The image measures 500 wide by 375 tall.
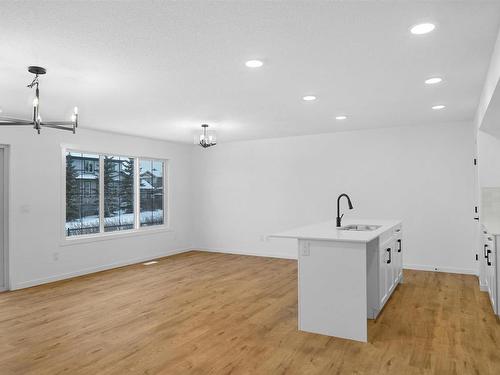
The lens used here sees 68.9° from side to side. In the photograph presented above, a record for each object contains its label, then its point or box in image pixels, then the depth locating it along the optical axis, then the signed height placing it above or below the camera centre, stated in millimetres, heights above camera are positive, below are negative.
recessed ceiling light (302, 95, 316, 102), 4191 +1149
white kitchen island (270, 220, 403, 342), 3158 -776
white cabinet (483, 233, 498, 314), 3715 -774
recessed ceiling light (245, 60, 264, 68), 3036 +1127
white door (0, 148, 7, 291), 5094 -464
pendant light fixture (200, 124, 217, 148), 5801 +919
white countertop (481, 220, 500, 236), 3688 -368
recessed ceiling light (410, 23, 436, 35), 2395 +1117
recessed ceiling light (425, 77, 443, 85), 3535 +1133
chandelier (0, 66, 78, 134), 3072 +746
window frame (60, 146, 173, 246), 5809 -167
